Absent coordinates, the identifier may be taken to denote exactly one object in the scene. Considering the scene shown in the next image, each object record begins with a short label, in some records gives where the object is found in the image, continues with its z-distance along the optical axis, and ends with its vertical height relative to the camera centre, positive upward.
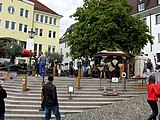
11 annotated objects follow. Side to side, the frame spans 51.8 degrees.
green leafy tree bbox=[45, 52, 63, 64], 31.48 +2.12
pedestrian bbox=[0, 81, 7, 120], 4.90 -1.07
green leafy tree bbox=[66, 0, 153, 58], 16.26 +3.78
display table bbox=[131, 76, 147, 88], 10.10 -0.98
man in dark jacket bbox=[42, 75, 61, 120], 5.29 -1.03
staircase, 7.12 -1.54
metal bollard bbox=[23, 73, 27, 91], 9.02 -0.95
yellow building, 30.42 +8.77
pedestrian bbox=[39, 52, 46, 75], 12.06 +0.36
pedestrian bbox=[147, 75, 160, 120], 5.56 -1.01
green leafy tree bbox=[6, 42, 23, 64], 18.61 +2.05
